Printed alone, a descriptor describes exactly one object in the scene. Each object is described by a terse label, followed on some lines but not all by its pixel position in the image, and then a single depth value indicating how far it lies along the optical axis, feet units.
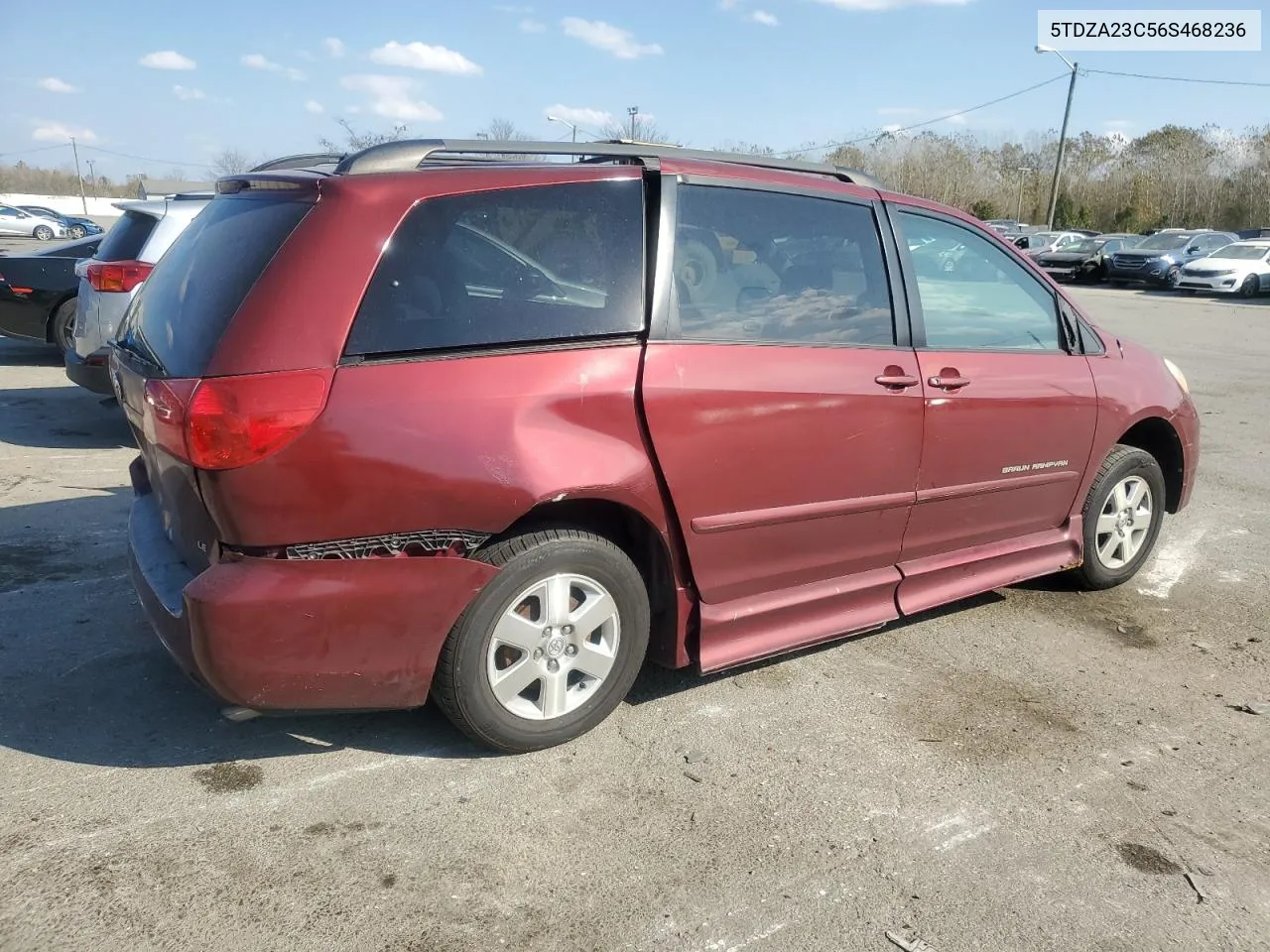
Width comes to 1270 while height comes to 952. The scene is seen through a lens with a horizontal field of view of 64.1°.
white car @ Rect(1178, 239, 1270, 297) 92.79
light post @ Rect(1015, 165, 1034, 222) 203.46
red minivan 8.91
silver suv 22.38
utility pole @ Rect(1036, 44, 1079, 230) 132.57
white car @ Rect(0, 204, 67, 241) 134.62
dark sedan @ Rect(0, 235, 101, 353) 30.55
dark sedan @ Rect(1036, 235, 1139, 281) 111.86
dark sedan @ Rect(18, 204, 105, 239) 136.46
